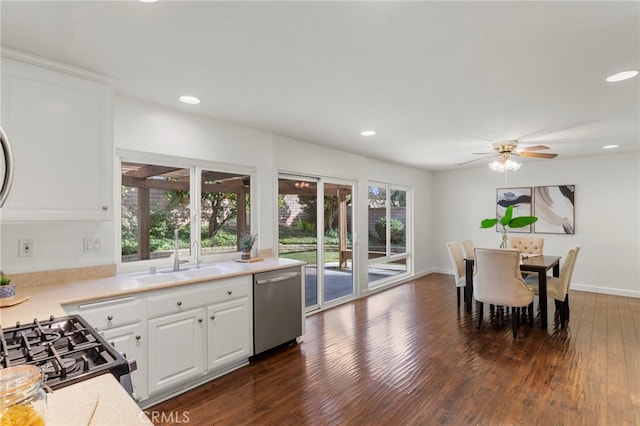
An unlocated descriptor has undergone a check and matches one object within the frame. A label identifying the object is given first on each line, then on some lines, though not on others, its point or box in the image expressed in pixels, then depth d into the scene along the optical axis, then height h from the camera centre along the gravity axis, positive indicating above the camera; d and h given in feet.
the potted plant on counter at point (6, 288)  6.30 -1.29
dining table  12.88 -2.40
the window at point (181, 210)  9.71 +0.32
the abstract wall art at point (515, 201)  20.80 +0.98
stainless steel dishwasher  10.12 -2.91
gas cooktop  3.56 -1.62
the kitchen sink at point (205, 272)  9.06 -1.54
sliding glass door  14.56 -0.66
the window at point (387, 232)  19.89 -0.94
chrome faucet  10.11 -1.23
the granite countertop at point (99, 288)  5.67 -1.54
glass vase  14.82 -1.11
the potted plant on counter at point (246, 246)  11.68 -0.97
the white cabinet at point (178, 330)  7.25 -2.79
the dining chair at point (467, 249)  16.62 -1.64
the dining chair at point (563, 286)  13.03 -2.82
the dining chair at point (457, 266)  16.02 -2.43
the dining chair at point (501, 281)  12.10 -2.48
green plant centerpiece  14.37 -0.21
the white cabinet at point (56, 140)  6.54 +1.74
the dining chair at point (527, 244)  17.58 -1.54
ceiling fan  14.10 +2.93
